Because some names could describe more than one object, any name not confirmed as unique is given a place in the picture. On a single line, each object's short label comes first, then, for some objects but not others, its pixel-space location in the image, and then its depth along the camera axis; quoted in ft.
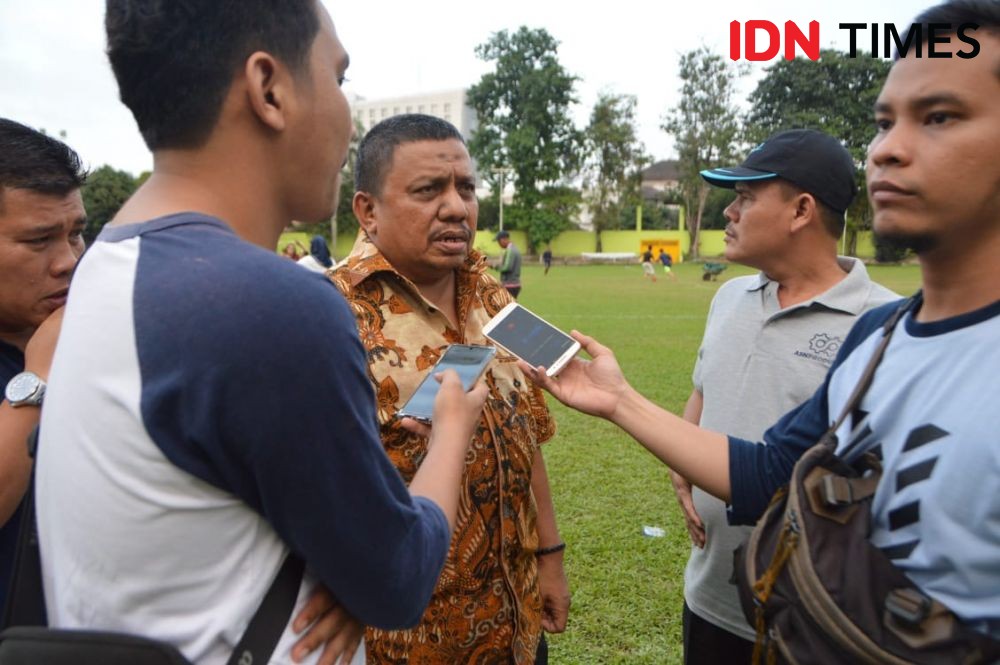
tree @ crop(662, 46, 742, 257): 160.56
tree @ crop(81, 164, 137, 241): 98.62
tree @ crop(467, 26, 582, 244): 172.96
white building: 322.55
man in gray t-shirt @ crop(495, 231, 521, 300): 55.21
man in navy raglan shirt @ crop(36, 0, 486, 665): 3.40
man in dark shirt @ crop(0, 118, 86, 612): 5.92
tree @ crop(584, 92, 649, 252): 172.96
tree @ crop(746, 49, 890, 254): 144.66
